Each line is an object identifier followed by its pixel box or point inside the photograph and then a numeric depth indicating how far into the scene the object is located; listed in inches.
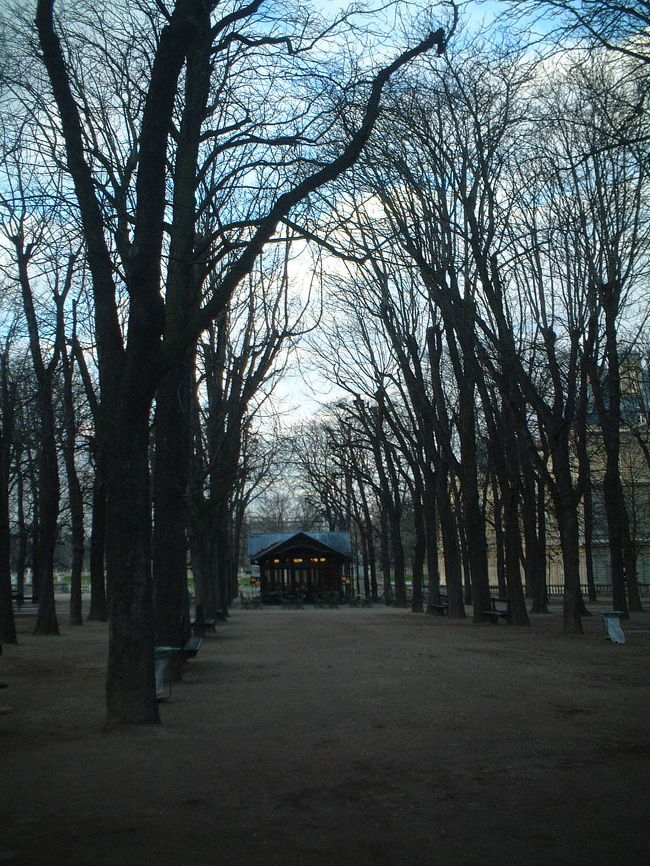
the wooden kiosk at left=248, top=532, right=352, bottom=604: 2267.5
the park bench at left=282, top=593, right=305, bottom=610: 2105.1
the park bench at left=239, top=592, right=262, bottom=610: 2123.3
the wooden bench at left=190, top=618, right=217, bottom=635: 906.1
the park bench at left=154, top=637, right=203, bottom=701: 440.8
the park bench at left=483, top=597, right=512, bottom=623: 1069.0
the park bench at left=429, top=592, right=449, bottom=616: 1355.2
